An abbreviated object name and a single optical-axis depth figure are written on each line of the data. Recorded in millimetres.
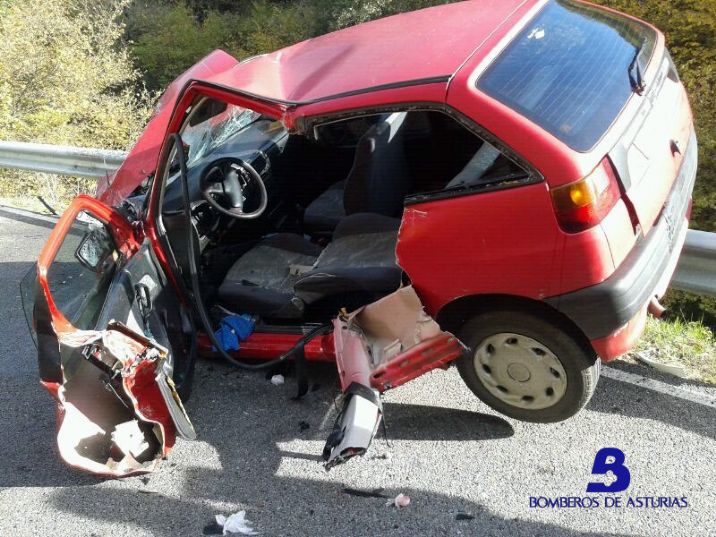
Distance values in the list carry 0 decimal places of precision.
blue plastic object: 3184
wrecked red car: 2311
